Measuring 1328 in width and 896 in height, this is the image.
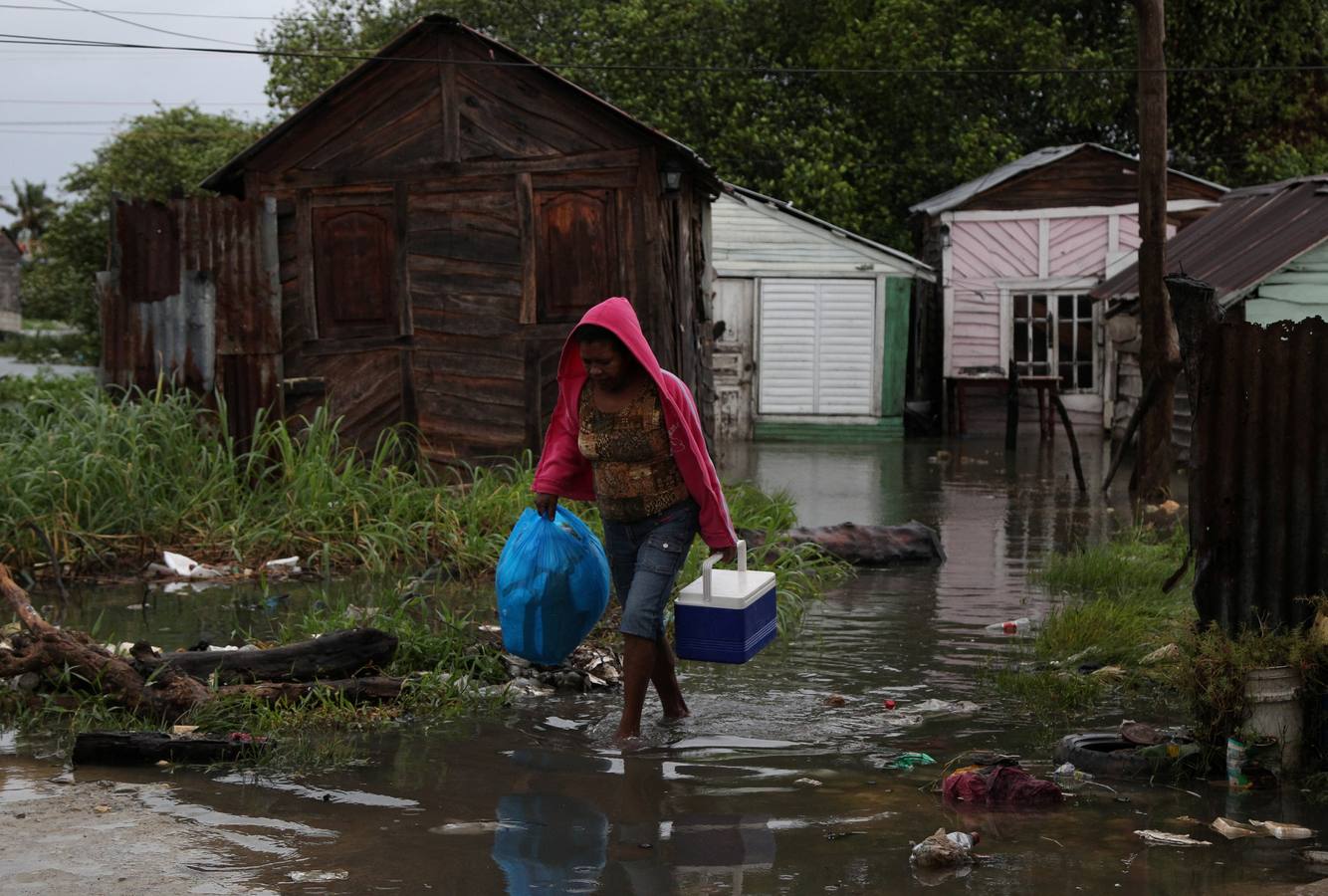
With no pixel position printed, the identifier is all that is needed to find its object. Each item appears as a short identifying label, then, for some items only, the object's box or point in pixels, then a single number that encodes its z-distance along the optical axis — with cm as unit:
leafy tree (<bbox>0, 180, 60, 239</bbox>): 7831
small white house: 2269
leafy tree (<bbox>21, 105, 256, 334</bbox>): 3656
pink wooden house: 2309
